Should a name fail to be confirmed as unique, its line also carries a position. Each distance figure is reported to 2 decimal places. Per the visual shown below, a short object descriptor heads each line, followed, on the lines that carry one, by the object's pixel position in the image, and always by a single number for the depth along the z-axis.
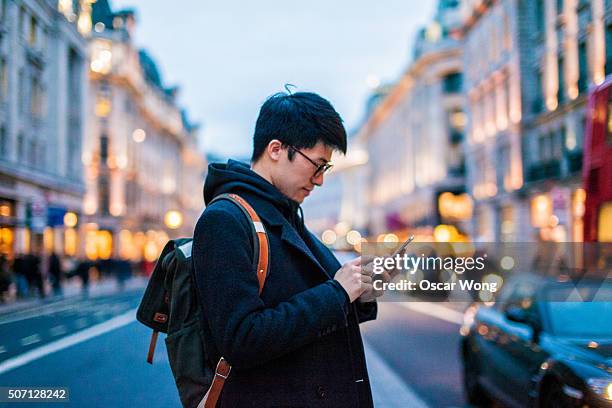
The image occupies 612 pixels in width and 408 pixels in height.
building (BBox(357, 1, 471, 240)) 61.78
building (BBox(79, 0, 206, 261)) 25.63
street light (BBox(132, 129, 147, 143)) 52.04
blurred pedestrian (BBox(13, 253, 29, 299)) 19.25
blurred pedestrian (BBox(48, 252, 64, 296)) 23.85
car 5.62
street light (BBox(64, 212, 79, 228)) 22.76
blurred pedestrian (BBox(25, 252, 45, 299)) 21.51
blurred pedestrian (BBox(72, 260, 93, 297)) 24.58
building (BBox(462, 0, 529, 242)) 37.75
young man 2.36
